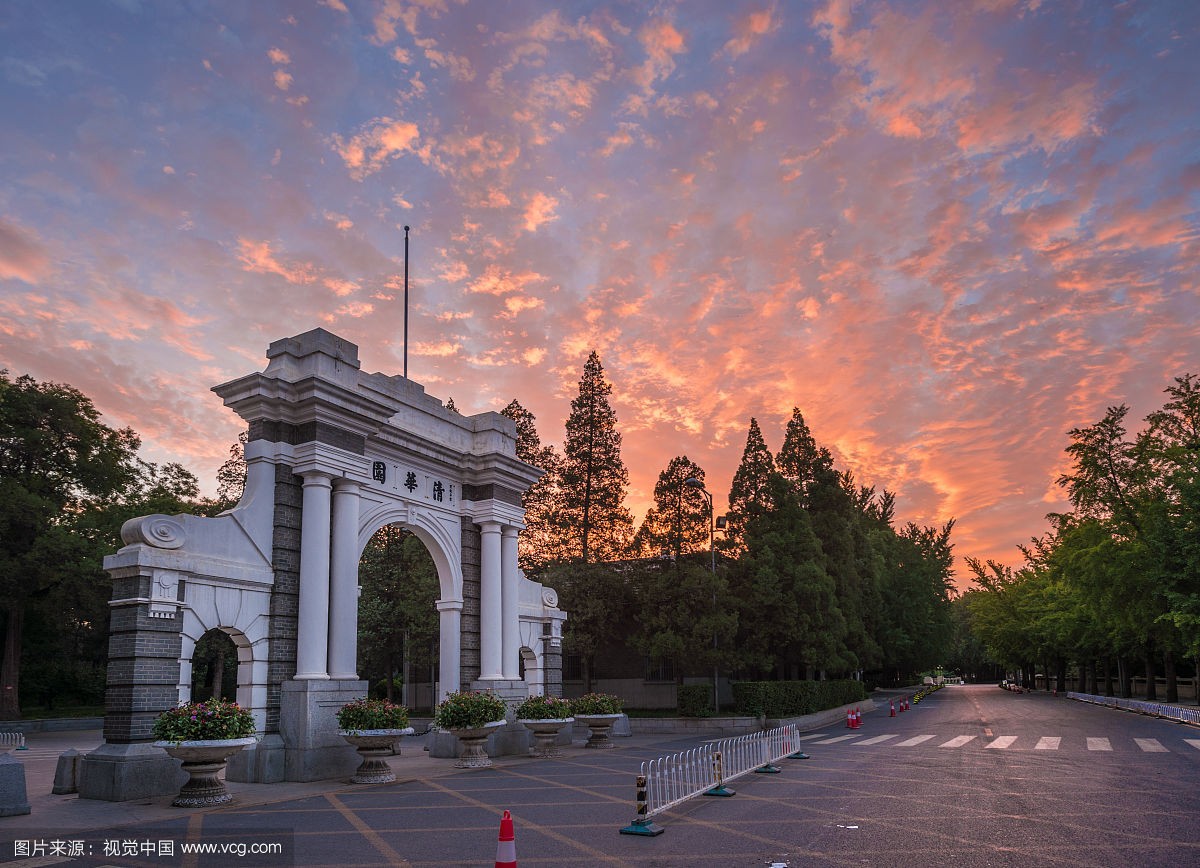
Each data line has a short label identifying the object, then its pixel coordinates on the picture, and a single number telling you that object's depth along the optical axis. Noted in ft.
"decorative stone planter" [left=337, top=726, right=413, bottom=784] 50.16
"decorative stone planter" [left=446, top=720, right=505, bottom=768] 60.49
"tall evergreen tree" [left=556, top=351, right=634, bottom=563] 122.62
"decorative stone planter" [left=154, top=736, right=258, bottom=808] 41.32
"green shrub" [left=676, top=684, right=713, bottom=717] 103.65
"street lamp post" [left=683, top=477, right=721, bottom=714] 99.86
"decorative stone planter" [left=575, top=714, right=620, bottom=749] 76.38
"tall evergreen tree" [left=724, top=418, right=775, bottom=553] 122.21
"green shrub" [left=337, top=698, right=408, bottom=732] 50.75
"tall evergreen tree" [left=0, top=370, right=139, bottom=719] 114.01
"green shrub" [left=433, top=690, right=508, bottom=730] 60.44
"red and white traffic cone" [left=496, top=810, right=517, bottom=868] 22.58
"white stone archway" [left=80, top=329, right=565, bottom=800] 45.70
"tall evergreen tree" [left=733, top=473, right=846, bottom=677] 115.03
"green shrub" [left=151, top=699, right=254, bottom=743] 41.73
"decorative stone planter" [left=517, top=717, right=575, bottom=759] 68.80
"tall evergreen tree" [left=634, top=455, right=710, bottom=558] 116.98
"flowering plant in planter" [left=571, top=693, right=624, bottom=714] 76.74
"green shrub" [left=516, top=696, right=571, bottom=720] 69.51
